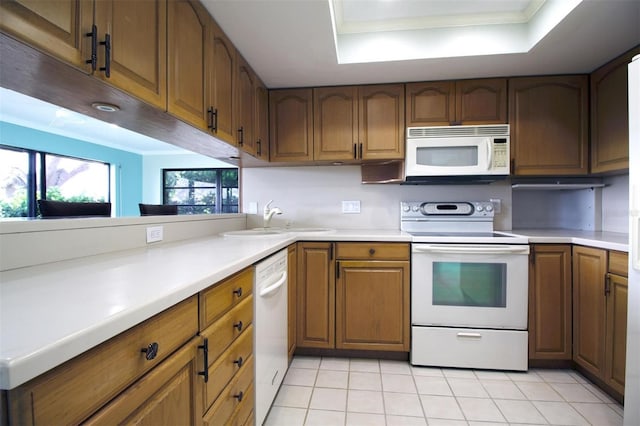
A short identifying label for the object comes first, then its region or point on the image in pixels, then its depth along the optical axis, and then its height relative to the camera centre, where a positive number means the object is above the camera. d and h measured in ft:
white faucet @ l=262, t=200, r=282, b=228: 7.25 -0.07
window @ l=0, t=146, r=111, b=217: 13.79 +1.64
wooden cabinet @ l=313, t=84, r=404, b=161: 7.41 +2.26
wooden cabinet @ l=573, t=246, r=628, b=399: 4.99 -1.94
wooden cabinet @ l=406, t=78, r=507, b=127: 7.14 +2.69
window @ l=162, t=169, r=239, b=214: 21.81 +1.50
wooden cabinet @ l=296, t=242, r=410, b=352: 6.56 -1.96
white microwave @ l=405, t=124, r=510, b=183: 6.93 +1.41
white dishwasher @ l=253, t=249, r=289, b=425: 4.19 -1.94
